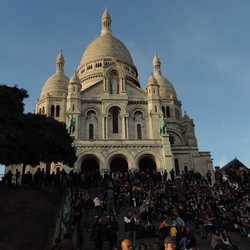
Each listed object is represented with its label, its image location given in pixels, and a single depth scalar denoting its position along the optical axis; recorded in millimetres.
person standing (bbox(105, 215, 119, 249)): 12281
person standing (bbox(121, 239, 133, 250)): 5496
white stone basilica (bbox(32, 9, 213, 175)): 34625
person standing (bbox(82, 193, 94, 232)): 15055
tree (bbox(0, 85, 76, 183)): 20766
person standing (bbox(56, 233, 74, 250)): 9516
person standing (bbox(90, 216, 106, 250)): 11844
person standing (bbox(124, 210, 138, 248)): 12711
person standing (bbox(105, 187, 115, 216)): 17361
